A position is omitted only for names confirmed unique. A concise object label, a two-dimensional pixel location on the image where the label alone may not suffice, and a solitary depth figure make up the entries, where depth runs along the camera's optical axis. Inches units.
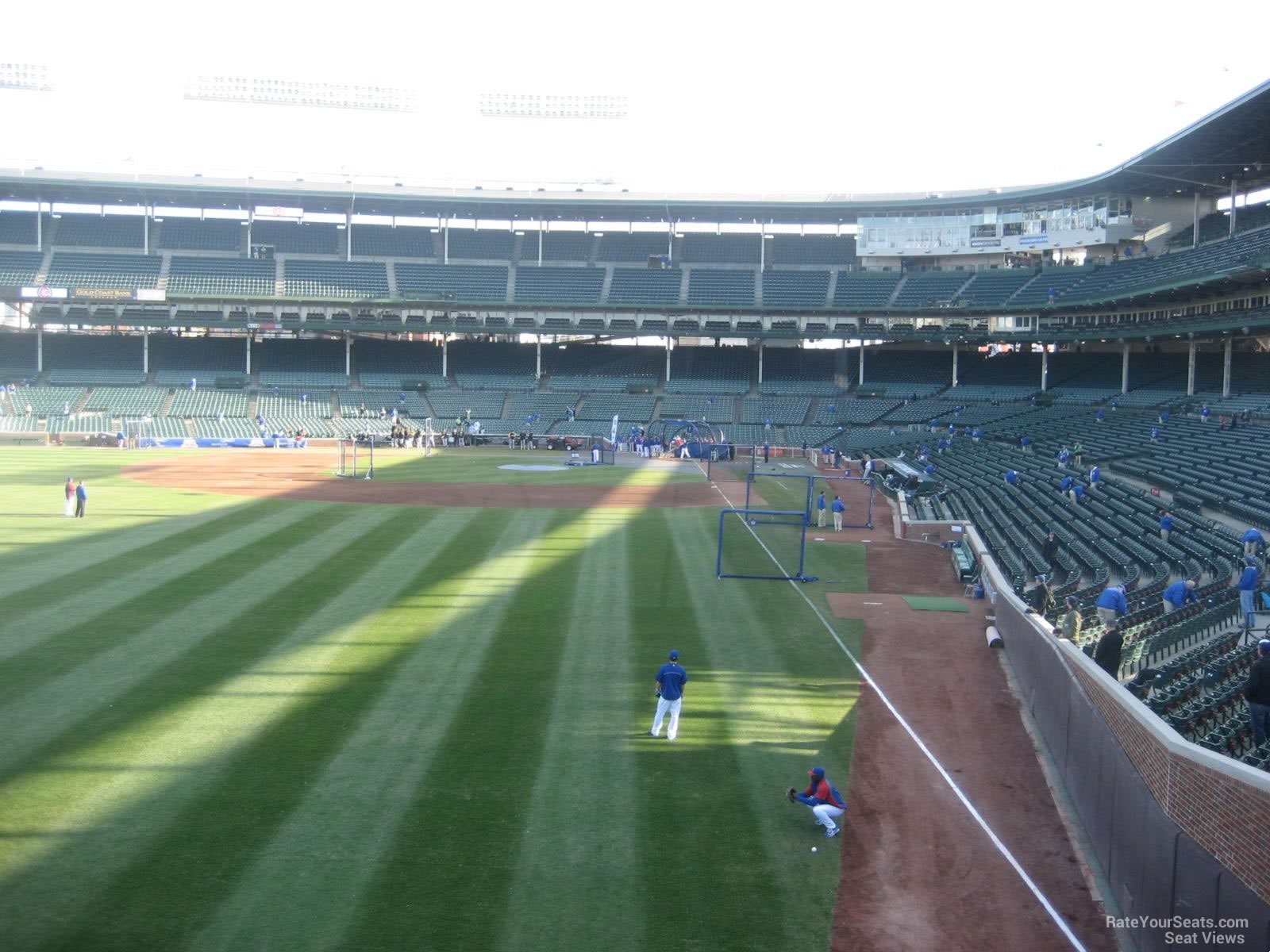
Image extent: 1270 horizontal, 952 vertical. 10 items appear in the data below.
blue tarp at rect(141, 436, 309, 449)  2357.3
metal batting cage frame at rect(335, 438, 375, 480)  1774.1
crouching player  462.0
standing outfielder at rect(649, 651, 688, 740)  546.0
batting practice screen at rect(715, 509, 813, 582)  1011.3
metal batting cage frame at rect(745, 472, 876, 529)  1387.8
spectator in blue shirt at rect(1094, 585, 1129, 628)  638.5
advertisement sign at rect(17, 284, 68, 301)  2623.0
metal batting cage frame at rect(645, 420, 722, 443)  2402.8
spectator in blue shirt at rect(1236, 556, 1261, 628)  663.8
